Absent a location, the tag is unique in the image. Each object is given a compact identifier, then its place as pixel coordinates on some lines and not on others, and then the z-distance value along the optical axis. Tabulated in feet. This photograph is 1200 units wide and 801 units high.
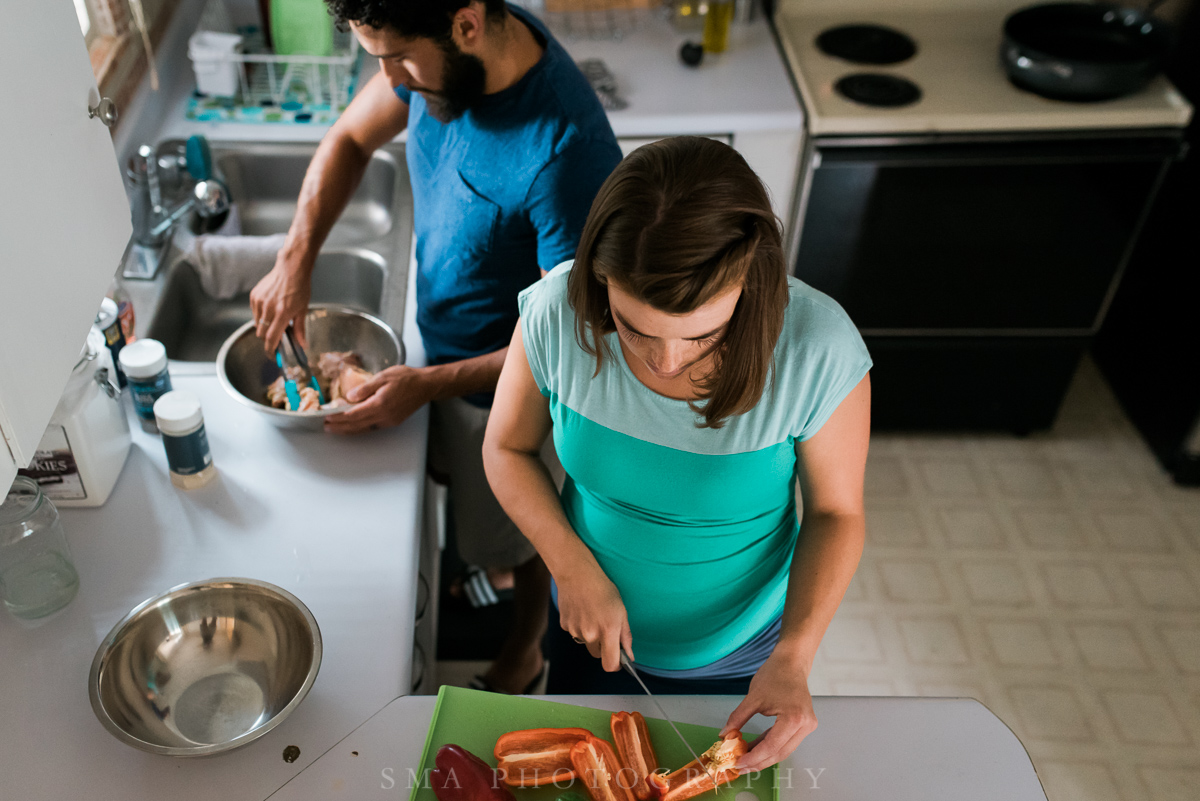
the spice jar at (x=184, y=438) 4.31
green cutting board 3.35
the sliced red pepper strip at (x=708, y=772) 3.26
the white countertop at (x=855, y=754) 3.37
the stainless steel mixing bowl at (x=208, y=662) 3.66
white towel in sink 6.15
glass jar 3.85
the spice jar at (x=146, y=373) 4.61
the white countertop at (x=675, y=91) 7.09
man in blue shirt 4.35
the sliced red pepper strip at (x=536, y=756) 3.29
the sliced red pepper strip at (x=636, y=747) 3.31
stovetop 7.26
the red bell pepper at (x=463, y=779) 3.21
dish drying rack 7.14
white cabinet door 2.91
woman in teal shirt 2.86
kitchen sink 5.90
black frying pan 7.23
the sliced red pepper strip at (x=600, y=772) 3.27
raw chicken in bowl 5.04
